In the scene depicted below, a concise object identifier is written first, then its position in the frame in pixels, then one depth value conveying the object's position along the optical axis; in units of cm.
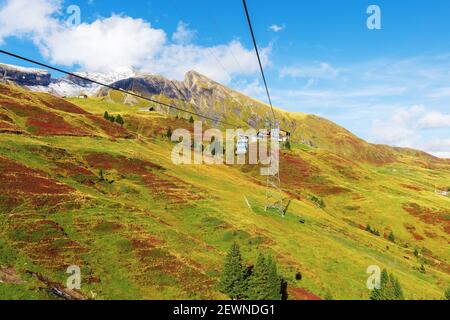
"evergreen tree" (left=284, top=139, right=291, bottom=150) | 18850
